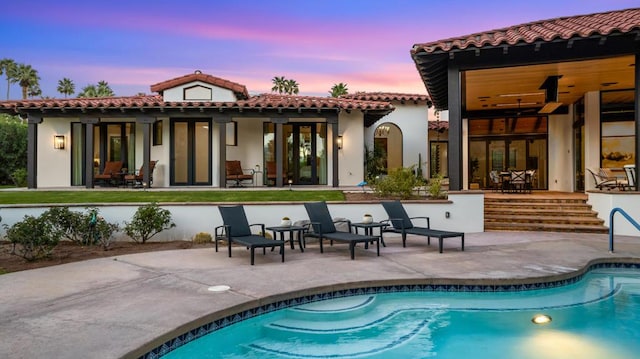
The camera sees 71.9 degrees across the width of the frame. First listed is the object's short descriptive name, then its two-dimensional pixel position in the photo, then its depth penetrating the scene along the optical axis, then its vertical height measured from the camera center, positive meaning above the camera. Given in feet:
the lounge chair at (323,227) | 27.73 -3.01
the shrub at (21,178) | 64.85 +0.88
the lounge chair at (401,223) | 30.07 -2.92
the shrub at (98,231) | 31.68 -3.39
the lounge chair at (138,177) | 53.88 +0.80
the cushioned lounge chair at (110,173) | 54.87 +1.34
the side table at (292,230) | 28.96 -3.17
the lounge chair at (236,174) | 56.23 +1.23
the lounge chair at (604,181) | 44.60 +0.11
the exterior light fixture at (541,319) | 18.23 -5.74
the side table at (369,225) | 30.48 -2.97
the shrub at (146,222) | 32.65 -2.92
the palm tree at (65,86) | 205.57 +45.55
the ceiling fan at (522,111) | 61.72 +10.03
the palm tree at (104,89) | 160.24 +35.57
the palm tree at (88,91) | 154.92 +33.37
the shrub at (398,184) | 40.06 -0.12
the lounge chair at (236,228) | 26.81 -2.89
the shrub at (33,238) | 26.30 -3.28
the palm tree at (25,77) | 209.77 +50.96
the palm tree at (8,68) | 209.77 +55.14
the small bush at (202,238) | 33.91 -4.23
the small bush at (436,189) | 39.60 -0.58
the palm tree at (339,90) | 125.59 +26.75
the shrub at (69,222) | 30.83 -2.75
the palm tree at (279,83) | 157.07 +35.91
